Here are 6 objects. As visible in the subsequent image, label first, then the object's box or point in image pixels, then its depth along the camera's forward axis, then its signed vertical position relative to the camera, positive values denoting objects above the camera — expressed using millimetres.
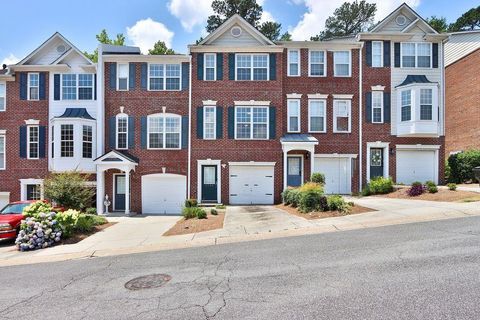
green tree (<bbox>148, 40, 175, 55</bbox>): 35094 +12781
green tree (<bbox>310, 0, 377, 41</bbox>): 48238 +22442
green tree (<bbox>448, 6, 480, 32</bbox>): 46188 +21094
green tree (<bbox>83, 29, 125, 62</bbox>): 32559 +13511
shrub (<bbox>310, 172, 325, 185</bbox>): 17500 -895
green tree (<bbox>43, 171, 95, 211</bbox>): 16328 -1480
